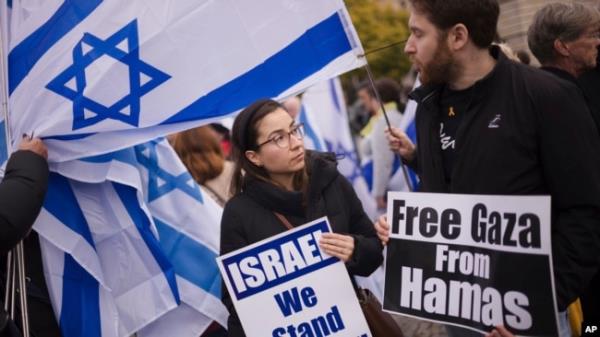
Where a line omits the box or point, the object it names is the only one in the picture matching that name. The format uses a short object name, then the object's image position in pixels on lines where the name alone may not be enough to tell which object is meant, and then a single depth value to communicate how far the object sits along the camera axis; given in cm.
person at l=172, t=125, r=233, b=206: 541
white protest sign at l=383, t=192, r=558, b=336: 254
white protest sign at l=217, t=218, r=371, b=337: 325
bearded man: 261
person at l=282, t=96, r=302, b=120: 849
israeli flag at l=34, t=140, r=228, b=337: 384
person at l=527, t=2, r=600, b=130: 361
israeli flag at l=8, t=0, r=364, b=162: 370
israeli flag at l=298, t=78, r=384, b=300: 762
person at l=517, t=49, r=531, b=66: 505
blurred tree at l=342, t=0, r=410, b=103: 3372
